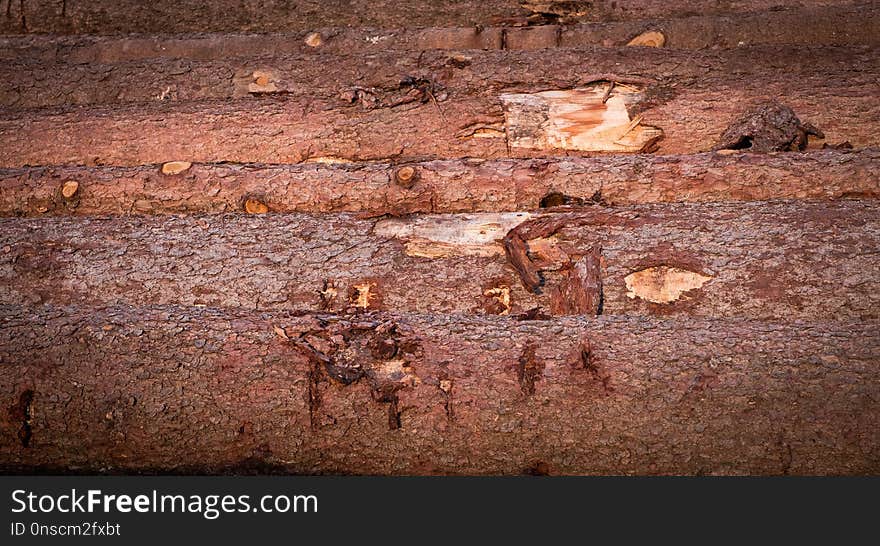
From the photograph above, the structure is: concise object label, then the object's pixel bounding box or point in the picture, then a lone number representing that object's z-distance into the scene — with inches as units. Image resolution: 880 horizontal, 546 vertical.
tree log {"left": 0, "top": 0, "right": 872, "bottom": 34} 226.4
